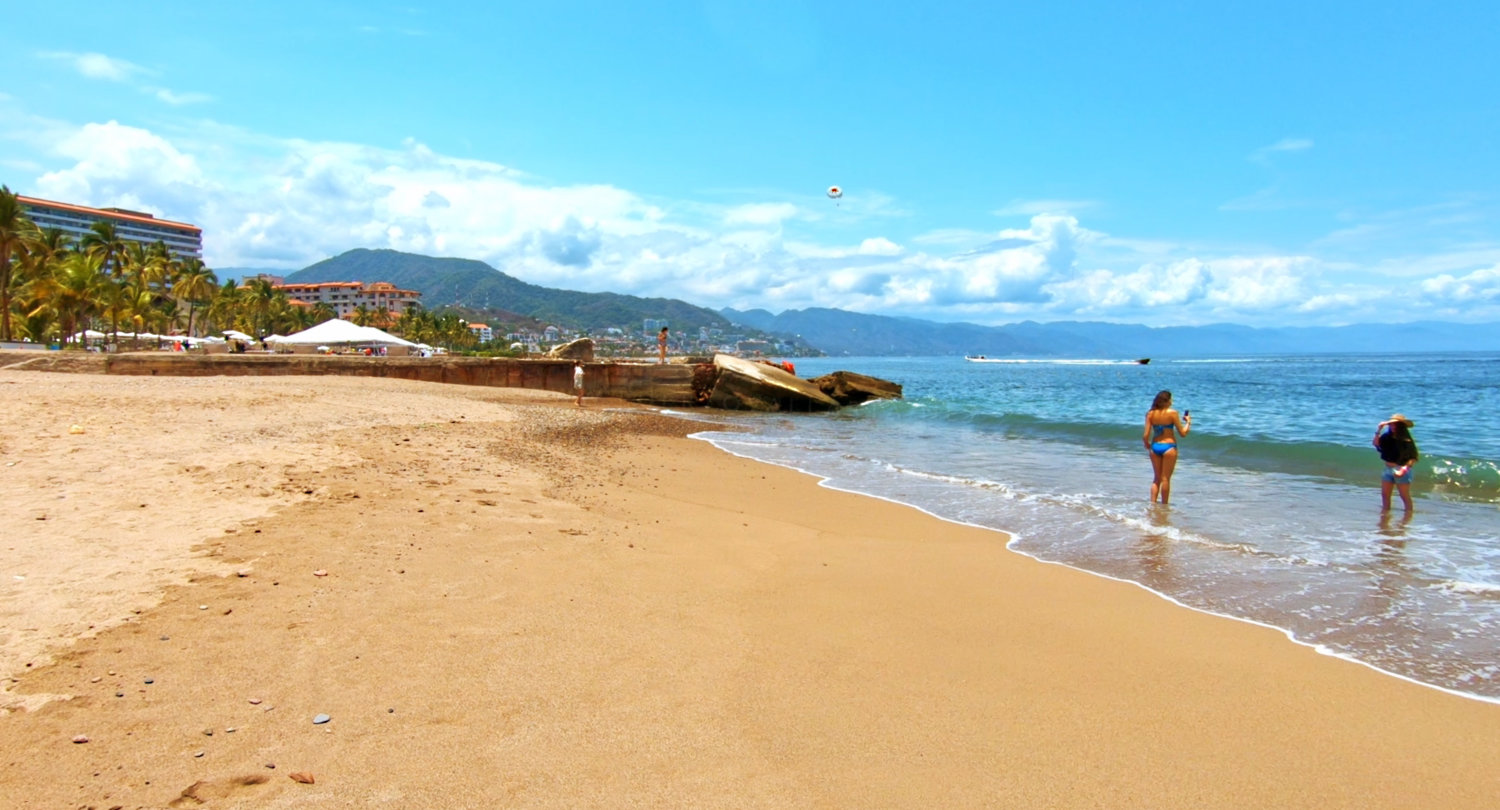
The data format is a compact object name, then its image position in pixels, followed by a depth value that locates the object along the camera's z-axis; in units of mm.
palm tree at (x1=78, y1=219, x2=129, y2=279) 61875
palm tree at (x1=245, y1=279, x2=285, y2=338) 87312
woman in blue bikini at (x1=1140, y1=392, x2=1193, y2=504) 10656
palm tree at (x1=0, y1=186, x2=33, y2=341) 38531
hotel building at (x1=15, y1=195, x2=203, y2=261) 134750
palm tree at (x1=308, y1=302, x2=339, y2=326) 113500
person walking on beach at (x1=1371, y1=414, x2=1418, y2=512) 10016
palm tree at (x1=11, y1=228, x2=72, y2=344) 42875
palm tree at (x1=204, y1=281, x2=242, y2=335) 81312
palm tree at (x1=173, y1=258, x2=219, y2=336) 71000
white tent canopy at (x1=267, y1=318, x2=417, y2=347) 37281
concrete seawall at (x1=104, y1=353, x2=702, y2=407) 26812
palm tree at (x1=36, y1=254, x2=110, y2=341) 41312
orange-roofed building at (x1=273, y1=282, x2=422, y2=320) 168250
